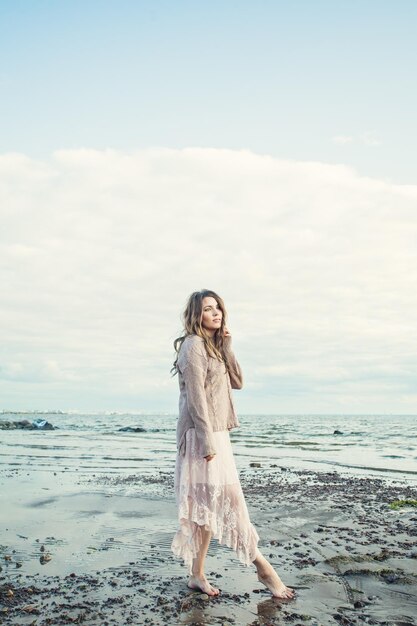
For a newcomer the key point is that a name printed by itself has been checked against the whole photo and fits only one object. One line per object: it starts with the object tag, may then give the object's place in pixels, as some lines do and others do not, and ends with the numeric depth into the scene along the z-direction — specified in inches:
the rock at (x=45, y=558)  233.3
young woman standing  198.5
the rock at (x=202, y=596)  193.6
